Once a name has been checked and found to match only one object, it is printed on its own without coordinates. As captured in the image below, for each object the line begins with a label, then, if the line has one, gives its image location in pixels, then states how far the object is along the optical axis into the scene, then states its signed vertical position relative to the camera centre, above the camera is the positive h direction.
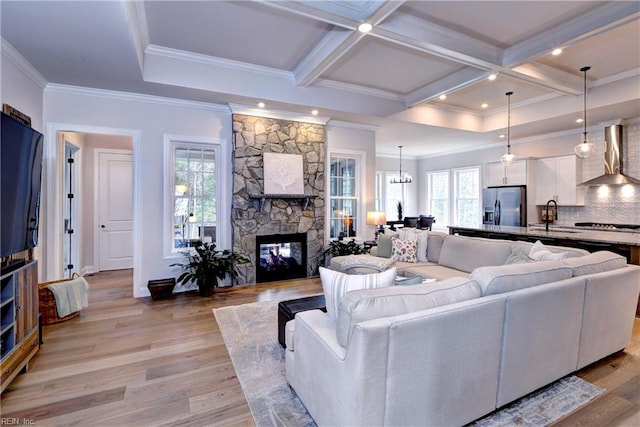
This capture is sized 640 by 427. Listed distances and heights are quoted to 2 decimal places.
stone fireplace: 4.95 +0.17
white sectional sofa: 1.45 -0.71
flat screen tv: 2.21 +0.20
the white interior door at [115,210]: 5.88 +0.01
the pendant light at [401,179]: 8.83 +1.02
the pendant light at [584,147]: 4.21 +0.88
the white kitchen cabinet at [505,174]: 6.75 +0.88
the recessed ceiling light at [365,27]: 2.93 +1.75
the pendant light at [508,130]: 5.05 +1.63
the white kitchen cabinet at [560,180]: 6.09 +0.66
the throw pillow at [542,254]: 2.79 -0.38
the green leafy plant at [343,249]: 5.55 -0.66
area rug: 1.89 -1.24
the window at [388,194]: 9.62 +0.56
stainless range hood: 5.36 +0.92
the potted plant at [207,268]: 4.39 -0.81
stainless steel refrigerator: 6.61 +0.15
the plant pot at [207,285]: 4.40 -1.05
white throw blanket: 3.41 -0.95
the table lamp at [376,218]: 6.07 -0.12
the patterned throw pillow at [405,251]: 4.38 -0.55
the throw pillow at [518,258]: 3.01 -0.45
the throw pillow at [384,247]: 4.53 -0.51
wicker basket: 3.37 -1.04
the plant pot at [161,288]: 4.29 -1.06
